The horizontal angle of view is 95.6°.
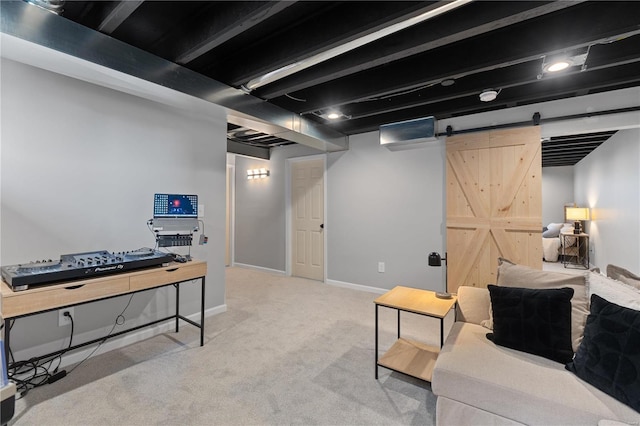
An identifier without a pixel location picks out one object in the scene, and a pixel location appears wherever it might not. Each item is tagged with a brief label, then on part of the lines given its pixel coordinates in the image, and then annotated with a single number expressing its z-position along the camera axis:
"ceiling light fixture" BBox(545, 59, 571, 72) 2.18
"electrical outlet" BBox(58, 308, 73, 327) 2.33
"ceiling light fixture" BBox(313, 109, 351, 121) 3.44
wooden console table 1.70
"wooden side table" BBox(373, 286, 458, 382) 2.03
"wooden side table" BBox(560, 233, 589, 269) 6.20
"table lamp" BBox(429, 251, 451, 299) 2.43
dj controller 1.77
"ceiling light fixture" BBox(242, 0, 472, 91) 1.63
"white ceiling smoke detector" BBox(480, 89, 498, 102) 2.75
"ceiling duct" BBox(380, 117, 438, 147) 3.62
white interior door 5.05
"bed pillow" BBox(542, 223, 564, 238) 7.08
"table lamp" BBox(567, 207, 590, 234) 6.00
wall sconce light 5.70
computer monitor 2.86
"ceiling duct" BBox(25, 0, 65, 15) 1.68
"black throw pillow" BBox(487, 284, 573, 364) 1.63
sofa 1.28
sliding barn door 3.22
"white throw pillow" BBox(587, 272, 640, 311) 1.50
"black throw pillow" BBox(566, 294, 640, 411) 1.27
